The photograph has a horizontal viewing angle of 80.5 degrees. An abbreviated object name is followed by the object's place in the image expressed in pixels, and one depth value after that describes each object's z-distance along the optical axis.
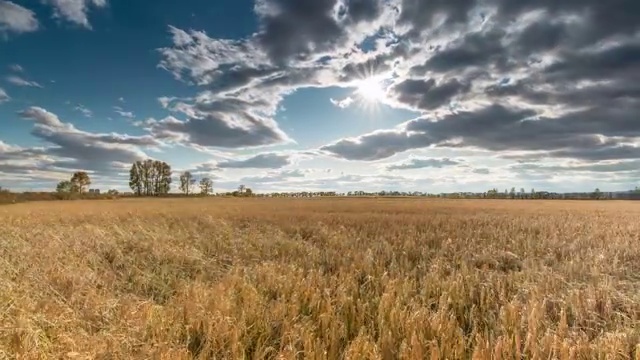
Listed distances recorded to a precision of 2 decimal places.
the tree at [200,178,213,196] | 117.38
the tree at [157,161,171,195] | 98.00
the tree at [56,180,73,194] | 85.28
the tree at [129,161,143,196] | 96.00
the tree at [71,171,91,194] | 90.19
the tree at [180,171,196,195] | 110.45
